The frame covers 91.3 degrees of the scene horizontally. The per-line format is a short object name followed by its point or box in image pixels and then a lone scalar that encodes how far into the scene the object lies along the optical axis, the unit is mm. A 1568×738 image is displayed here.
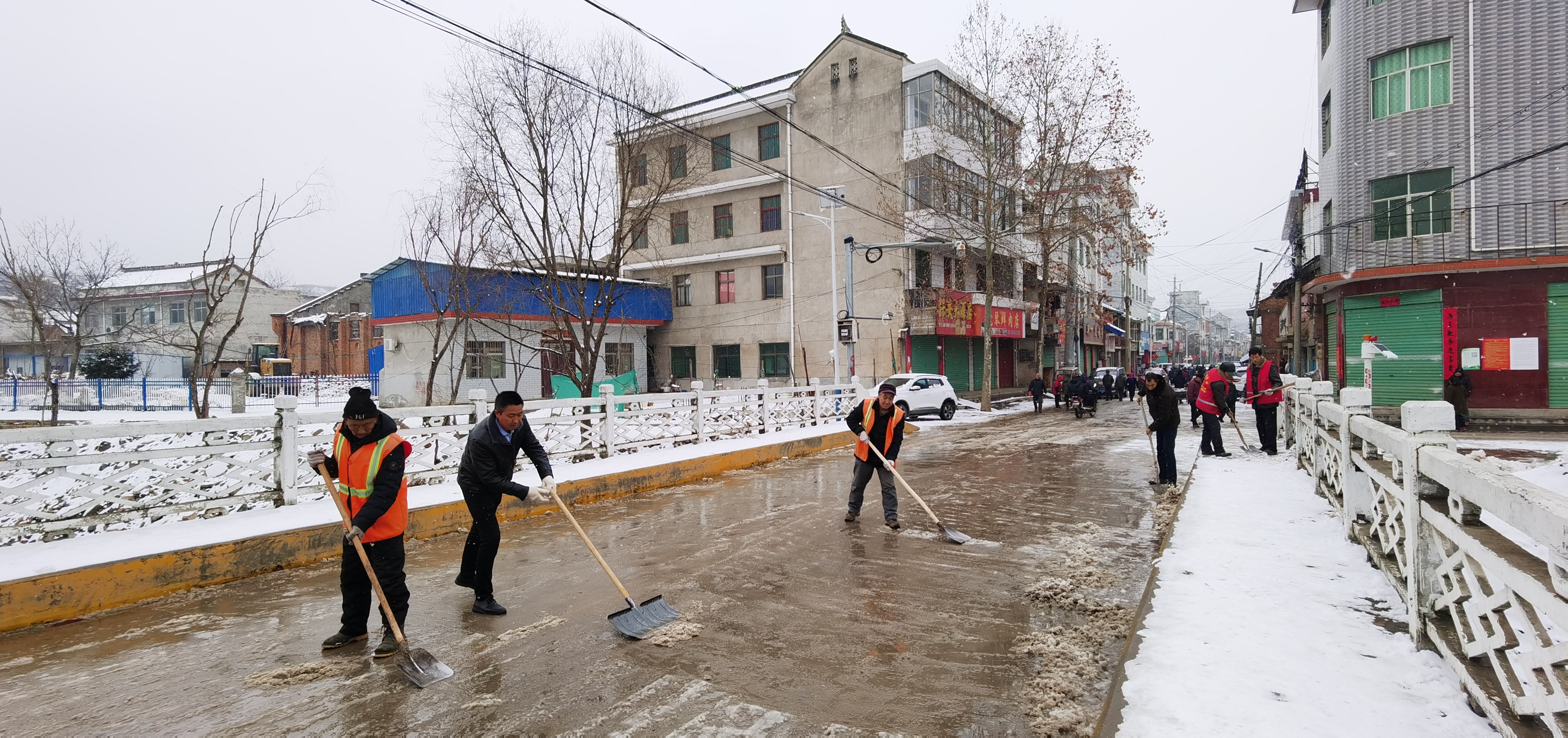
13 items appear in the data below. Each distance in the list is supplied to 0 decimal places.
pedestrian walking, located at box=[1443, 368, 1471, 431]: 15938
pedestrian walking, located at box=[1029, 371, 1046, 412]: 26078
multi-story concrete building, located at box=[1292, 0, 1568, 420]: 16391
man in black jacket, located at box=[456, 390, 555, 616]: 5051
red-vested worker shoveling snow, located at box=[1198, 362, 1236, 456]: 11109
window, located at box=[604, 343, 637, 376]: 30641
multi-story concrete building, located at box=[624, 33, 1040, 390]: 28016
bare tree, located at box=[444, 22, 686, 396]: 16703
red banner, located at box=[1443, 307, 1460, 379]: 17219
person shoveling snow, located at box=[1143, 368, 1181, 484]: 9227
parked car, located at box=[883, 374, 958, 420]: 21984
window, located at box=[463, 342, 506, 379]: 26031
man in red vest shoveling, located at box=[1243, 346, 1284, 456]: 10797
